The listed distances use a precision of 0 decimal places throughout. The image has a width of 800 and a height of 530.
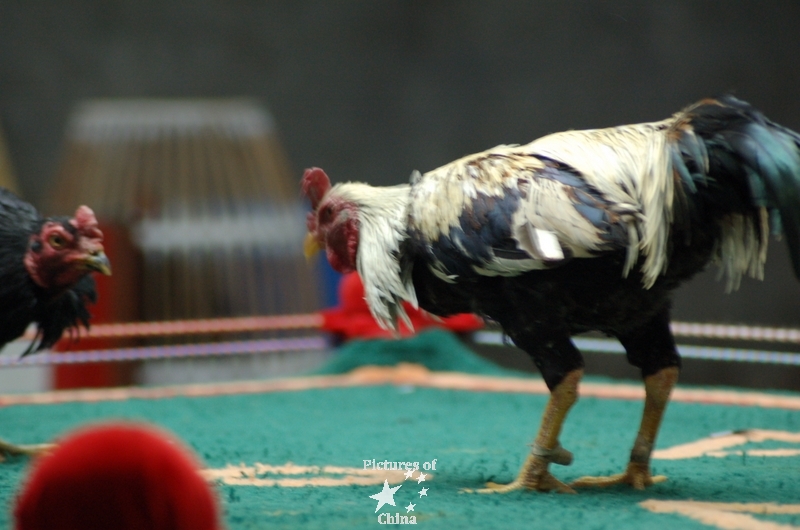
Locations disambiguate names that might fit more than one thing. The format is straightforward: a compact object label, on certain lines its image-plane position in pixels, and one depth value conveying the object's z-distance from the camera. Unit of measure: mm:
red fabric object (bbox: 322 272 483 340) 10789
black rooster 6316
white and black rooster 4715
